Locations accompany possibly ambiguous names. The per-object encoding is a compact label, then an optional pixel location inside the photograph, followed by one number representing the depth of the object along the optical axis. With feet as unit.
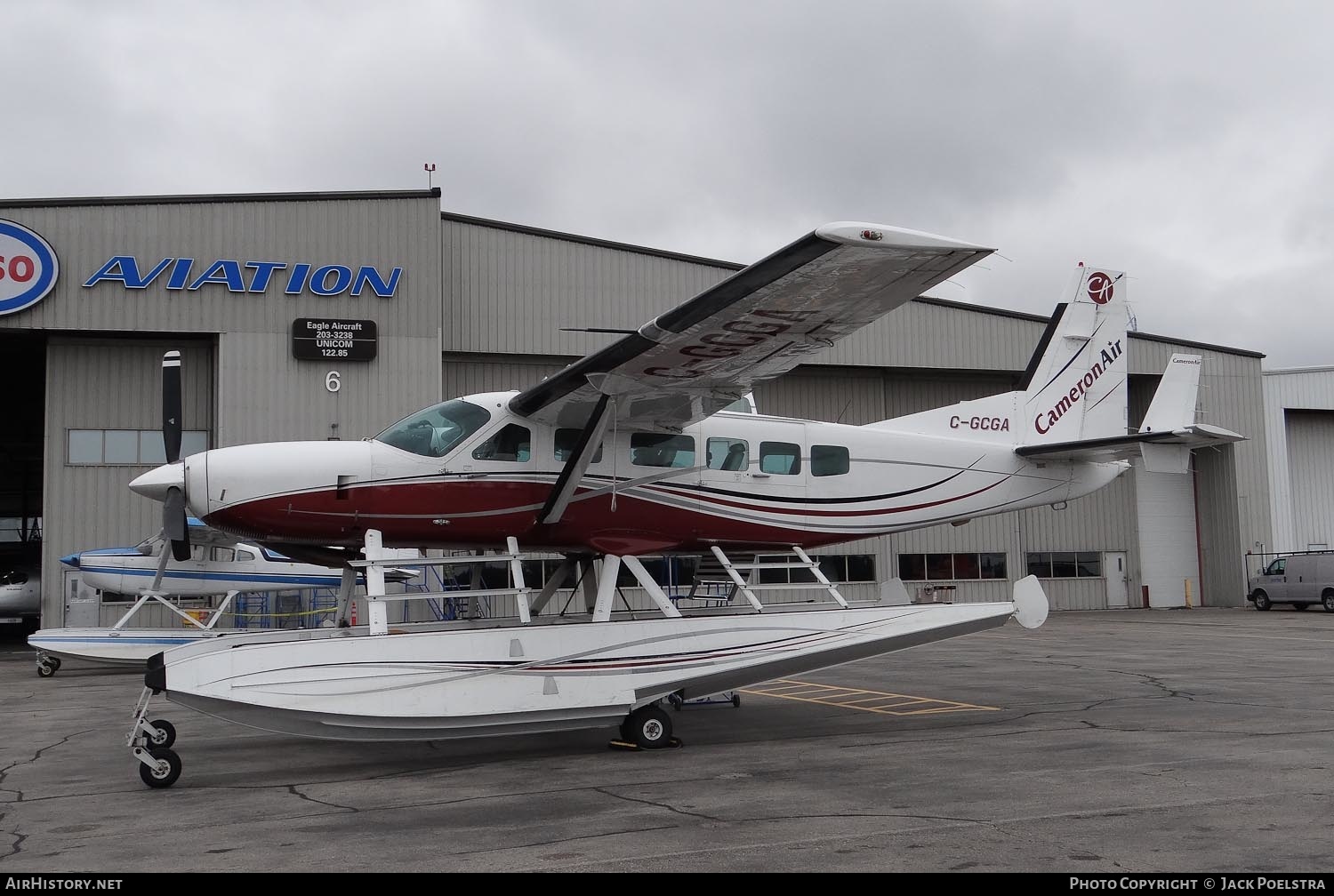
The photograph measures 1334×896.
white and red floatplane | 28.22
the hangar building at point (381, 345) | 83.35
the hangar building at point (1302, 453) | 126.00
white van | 109.50
